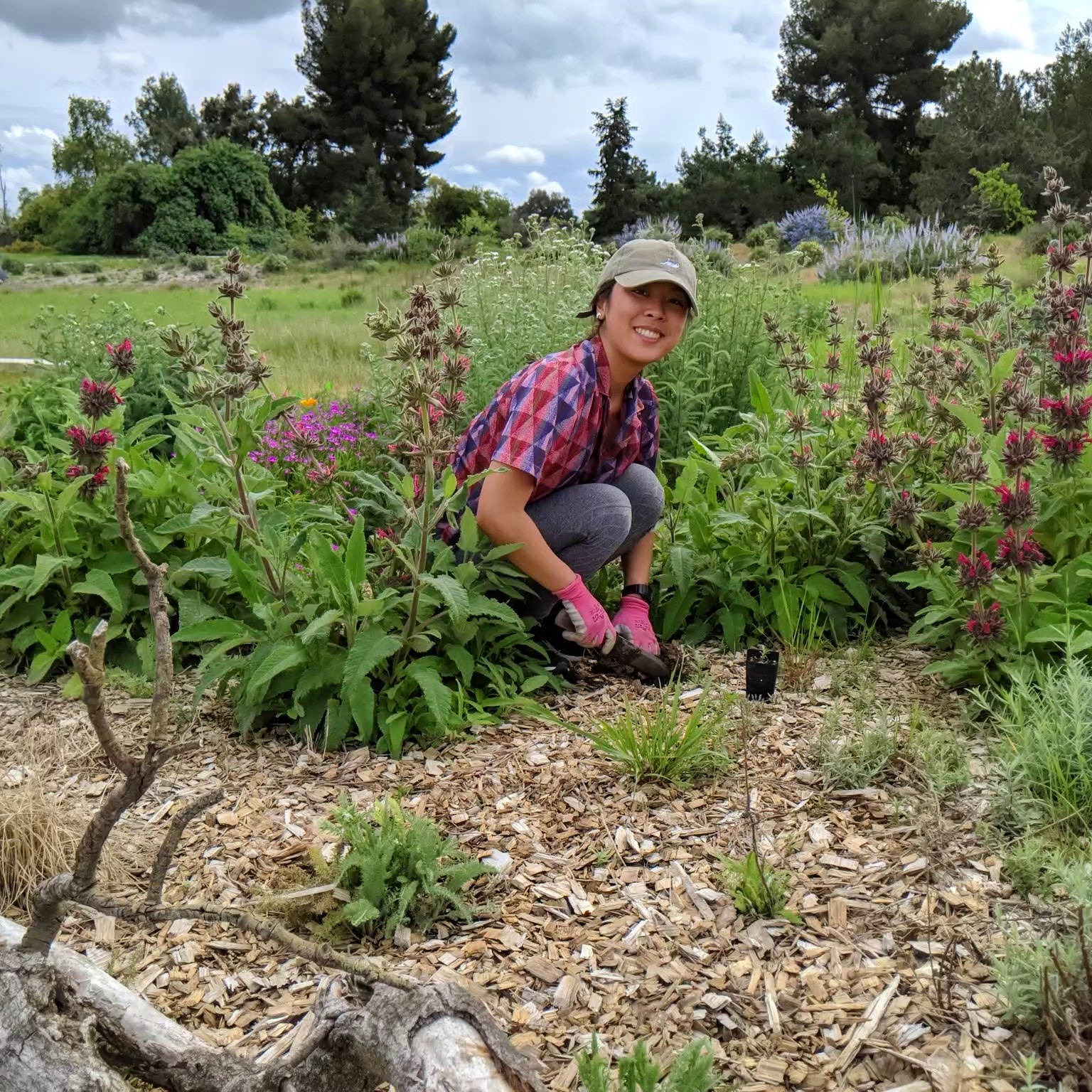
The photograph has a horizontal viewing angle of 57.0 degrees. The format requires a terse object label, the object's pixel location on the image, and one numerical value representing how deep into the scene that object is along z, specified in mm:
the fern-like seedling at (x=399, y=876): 2148
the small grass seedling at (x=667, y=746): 2652
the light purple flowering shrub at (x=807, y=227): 17391
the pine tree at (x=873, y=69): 36094
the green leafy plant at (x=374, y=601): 2754
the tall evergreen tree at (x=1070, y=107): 26750
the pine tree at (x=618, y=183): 28766
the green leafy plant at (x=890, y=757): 2582
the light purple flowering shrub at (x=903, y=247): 8047
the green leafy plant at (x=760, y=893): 2123
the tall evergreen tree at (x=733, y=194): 30844
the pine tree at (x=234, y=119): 42188
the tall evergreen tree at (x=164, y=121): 42875
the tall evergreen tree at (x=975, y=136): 26844
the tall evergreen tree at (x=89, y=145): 43188
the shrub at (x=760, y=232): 12265
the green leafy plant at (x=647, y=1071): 1453
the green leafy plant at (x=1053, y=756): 2305
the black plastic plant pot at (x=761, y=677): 3078
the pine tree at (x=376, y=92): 40594
